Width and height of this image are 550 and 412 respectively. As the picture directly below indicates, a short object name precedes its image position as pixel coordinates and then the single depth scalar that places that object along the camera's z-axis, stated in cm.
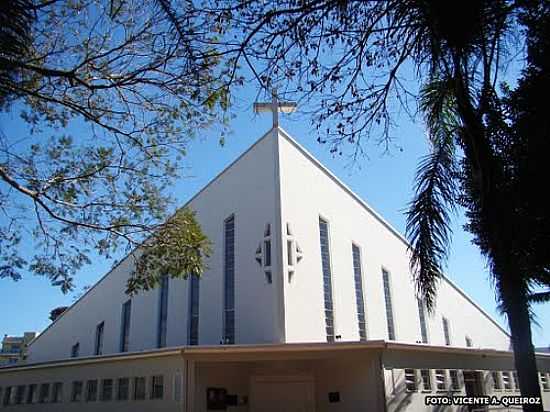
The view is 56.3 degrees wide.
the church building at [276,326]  1519
